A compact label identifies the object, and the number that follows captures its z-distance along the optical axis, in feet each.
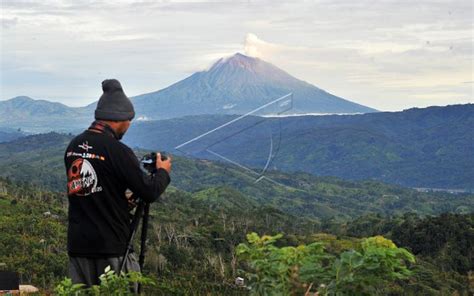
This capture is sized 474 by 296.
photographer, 18.99
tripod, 19.85
